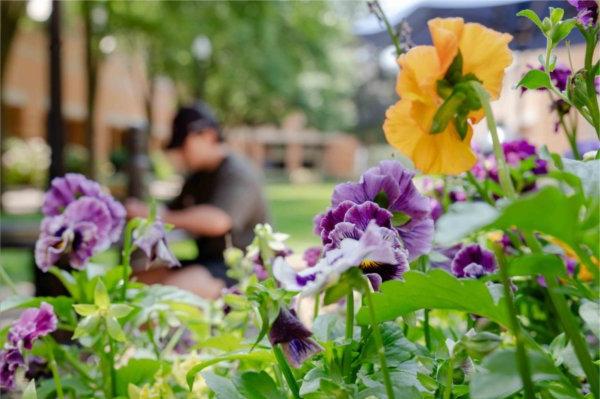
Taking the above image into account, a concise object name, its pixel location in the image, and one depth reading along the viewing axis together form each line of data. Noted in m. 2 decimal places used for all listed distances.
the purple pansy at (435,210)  0.88
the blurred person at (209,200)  2.69
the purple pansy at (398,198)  0.51
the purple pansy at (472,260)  0.65
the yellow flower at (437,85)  0.47
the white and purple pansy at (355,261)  0.38
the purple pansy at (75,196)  0.81
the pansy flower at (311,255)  0.81
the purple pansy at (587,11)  0.56
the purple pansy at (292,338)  0.45
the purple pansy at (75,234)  0.75
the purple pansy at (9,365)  0.68
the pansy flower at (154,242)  0.75
